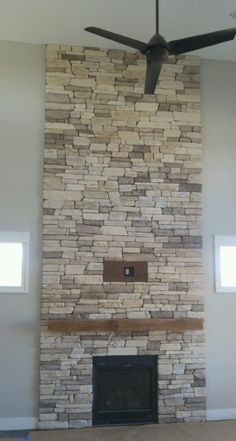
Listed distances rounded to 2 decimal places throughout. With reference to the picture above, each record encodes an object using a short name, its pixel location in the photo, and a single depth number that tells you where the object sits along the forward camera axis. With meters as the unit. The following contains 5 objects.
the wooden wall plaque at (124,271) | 4.86
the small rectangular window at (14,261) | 4.75
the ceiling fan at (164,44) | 3.18
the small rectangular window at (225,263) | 5.11
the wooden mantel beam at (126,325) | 4.64
